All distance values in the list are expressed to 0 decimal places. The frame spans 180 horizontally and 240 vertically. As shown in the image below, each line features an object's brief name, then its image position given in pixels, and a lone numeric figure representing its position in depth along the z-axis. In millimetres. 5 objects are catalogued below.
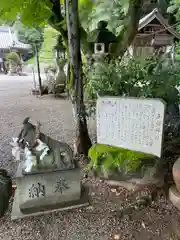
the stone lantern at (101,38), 4820
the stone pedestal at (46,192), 2139
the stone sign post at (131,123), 2414
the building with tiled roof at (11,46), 21266
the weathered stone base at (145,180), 2623
